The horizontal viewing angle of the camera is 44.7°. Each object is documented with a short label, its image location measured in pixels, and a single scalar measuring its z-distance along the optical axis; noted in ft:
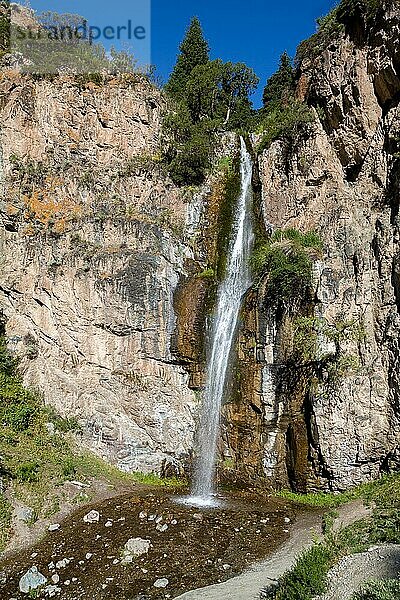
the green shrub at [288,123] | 63.31
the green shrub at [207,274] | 62.58
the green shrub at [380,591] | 22.65
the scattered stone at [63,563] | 36.22
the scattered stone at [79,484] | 48.98
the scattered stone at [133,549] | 36.91
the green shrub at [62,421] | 56.39
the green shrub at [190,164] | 70.03
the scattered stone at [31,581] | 33.37
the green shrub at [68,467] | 49.85
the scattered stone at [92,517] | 43.57
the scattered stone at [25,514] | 42.91
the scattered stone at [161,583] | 33.14
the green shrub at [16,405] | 54.44
